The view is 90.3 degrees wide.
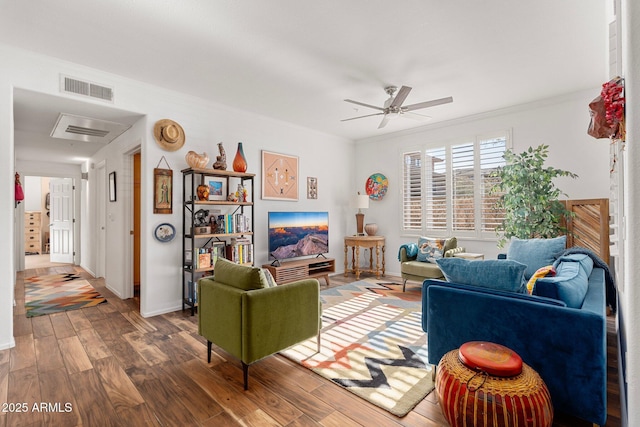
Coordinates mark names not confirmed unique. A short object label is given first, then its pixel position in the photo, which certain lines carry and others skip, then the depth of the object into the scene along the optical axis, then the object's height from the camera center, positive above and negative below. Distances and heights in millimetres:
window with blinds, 4727 +404
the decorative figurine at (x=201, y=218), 3875 -53
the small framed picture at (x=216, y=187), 4145 +355
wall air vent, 3076 +1261
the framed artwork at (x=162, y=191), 3689 +270
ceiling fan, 3296 +1178
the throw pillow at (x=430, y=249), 4623 -537
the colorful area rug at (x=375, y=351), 2100 -1165
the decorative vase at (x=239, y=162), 4133 +671
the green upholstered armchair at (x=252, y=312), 2105 -709
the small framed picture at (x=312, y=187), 5531 +455
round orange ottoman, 1423 -834
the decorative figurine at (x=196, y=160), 3701 +633
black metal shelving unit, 3713 -85
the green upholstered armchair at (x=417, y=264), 4332 -728
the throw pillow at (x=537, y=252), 3160 -405
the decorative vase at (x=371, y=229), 5801 -292
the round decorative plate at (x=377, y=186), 5969 +520
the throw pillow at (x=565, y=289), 1774 -439
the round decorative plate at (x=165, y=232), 3695 -219
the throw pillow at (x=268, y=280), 2343 -513
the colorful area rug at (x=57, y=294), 3969 -1158
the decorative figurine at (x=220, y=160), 3916 +661
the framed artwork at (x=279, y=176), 4812 +583
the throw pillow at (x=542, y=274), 2019 -421
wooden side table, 5613 -689
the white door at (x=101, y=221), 5281 -116
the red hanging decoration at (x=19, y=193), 4277 +286
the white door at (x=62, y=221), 7270 -160
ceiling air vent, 3807 +1127
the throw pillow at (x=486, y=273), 1863 -372
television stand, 4499 -847
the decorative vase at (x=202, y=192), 3812 +261
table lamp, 5742 +108
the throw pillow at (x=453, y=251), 4371 -541
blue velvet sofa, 1566 -658
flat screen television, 4809 -334
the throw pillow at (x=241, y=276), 2205 -450
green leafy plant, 3707 +152
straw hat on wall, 3670 +930
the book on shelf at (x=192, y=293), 3714 -938
